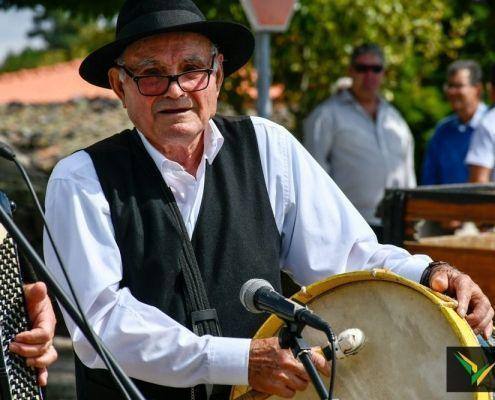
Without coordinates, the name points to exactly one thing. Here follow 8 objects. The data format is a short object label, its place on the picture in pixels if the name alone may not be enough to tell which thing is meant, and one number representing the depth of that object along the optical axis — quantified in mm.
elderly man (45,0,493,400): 5112
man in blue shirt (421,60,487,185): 12990
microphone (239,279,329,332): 4307
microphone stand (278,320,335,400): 4288
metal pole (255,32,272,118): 11439
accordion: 4992
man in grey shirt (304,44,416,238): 12764
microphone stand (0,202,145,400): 4194
